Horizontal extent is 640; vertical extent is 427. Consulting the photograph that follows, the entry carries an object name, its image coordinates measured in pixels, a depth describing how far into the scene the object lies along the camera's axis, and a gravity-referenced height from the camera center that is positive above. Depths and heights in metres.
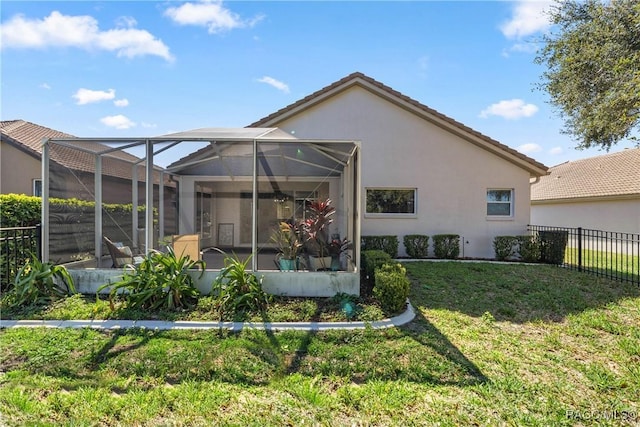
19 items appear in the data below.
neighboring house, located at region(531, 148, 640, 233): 15.92 +1.19
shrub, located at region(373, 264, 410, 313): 5.73 -1.38
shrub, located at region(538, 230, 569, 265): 10.73 -1.01
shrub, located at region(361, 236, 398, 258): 11.42 -1.03
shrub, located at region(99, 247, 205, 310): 5.73 -1.30
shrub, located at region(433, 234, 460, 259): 11.64 -1.11
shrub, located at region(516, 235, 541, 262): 11.22 -1.14
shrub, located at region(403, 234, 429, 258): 11.67 -1.12
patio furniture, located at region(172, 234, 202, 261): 6.91 -0.71
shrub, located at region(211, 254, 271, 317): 5.68 -1.43
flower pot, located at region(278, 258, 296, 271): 6.85 -1.06
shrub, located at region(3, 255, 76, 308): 5.84 -1.36
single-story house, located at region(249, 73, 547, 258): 12.16 +1.61
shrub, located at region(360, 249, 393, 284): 7.26 -1.09
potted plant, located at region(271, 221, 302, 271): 6.91 -0.65
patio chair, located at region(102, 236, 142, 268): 7.10 -0.96
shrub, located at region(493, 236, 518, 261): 11.48 -1.09
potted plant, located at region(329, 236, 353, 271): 7.55 -0.81
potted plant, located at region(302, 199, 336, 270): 7.32 -0.50
